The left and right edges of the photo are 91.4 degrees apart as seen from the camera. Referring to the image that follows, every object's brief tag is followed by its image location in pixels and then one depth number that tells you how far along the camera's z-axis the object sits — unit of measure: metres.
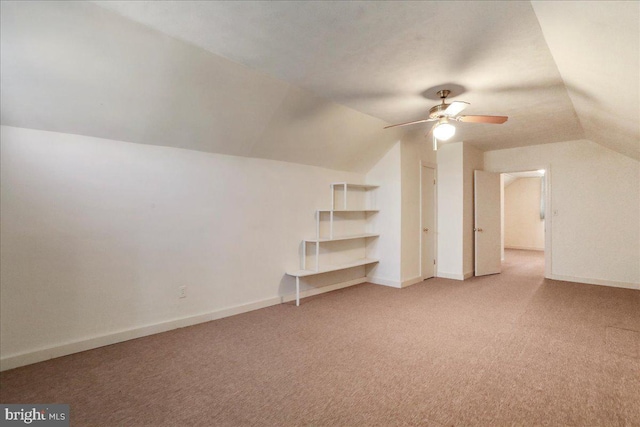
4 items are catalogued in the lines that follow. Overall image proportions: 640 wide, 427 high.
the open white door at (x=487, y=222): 5.92
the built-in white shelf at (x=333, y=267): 4.21
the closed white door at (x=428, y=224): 5.68
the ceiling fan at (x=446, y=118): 3.01
